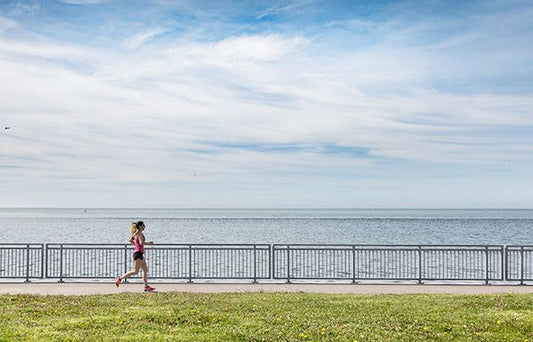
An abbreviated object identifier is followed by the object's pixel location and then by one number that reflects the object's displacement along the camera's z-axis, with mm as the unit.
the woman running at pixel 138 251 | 17311
